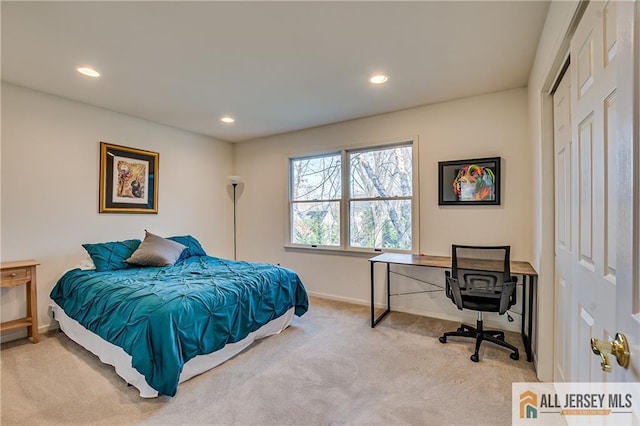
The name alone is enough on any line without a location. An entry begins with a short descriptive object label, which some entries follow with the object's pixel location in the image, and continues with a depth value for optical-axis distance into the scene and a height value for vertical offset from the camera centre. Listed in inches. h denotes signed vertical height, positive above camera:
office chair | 97.6 -25.7
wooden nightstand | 104.0 -25.9
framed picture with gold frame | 140.2 +16.8
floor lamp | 204.0 -5.2
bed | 77.2 -32.3
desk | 101.7 -21.2
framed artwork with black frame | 123.4 +13.4
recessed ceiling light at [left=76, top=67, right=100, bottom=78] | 102.6 +50.8
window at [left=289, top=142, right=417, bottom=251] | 148.0 +7.3
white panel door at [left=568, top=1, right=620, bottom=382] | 37.9 +4.1
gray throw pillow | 133.5 -19.1
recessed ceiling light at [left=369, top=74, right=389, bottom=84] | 109.3 +51.3
